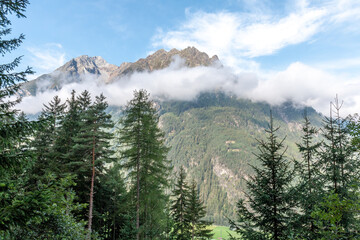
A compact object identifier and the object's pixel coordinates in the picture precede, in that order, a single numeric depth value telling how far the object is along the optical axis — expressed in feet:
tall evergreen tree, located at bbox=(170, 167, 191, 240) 75.73
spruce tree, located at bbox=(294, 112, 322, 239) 26.11
